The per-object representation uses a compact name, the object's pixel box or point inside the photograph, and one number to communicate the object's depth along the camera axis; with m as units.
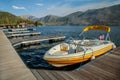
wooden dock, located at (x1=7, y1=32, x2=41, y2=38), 23.00
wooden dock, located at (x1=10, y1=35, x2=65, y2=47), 14.10
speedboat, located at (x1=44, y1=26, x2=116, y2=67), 6.36
